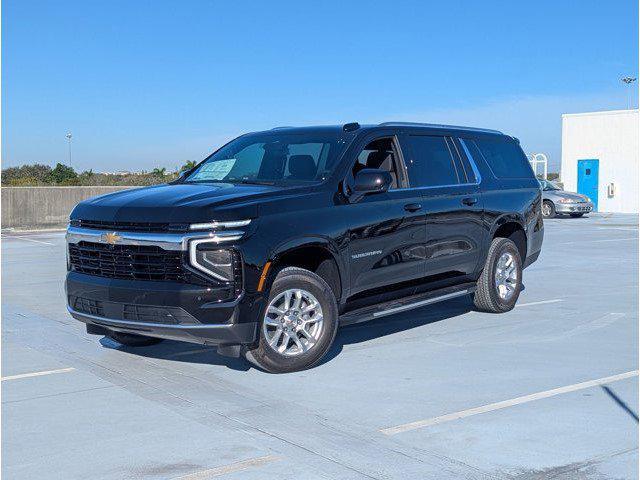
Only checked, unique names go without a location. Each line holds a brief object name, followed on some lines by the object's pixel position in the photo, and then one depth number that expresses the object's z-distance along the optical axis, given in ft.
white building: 117.50
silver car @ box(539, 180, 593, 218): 95.35
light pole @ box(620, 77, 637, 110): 185.85
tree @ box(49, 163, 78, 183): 160.82
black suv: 19.62
